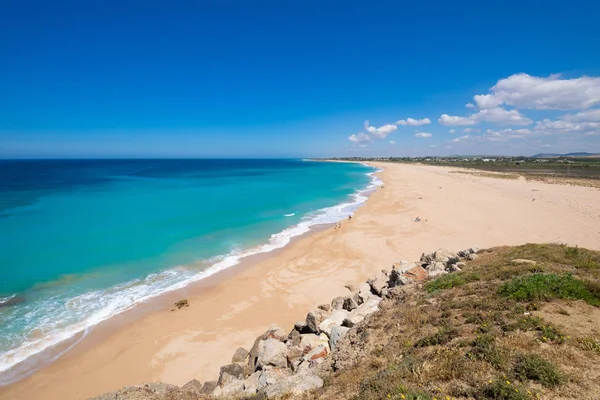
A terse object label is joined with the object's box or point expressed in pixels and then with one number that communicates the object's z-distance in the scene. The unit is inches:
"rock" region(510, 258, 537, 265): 385.6
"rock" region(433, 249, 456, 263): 511.8
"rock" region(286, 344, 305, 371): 304.3
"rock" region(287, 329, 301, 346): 354.9
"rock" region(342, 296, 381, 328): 351.8
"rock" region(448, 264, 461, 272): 434.7
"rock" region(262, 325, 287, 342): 370.3
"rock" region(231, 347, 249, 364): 355.7
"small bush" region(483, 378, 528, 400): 169.2
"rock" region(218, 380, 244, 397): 261.4
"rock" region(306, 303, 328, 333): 366.9
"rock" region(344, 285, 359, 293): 547.8
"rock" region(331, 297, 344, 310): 434.3
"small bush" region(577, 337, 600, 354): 207.3
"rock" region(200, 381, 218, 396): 293.5
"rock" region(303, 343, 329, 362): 298.4
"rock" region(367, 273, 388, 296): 455.8
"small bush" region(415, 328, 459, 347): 244.4
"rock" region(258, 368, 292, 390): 257.7
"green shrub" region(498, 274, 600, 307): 279.7
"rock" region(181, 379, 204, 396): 271.8
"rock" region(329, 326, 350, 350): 317.4
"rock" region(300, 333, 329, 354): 325.0
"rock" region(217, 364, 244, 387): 299.4
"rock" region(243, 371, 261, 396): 249.4
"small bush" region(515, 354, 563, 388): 179.5
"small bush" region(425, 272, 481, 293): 357.1
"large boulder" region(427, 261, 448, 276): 440.8
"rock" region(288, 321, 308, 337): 380.8
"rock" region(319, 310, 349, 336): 354.1
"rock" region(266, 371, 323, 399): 218.8
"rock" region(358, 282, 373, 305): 430.5
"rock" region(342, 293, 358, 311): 414.9
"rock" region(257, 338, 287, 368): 304.3
